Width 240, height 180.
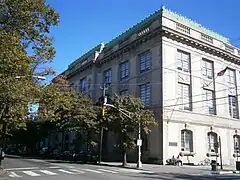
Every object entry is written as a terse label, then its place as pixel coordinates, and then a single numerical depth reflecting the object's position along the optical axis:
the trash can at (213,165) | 19.96
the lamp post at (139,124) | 20.82
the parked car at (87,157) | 28.05
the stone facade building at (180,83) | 26.03
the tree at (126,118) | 22.55
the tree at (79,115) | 22.63
